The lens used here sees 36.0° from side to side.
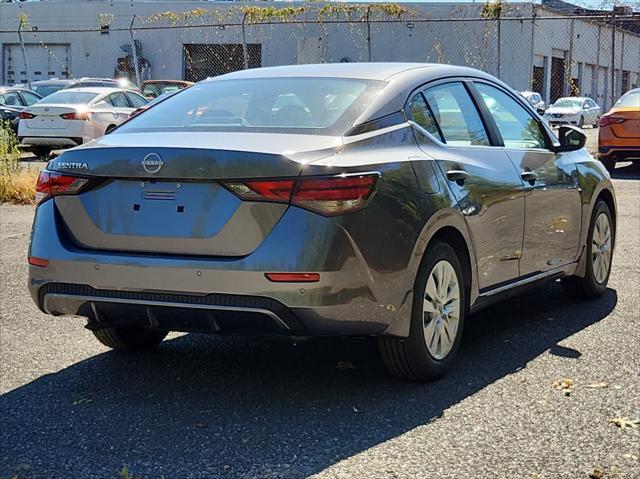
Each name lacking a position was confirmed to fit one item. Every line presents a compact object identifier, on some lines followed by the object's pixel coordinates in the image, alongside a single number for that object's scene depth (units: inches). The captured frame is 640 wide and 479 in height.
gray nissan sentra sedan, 166.6
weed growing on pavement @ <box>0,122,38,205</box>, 515.2
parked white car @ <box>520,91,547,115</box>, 1288.1
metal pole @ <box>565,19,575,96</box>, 1491.6
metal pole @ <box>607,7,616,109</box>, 793.6
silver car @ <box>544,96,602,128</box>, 1482.5
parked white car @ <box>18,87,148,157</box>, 768.3
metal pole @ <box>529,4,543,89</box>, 1441.9
